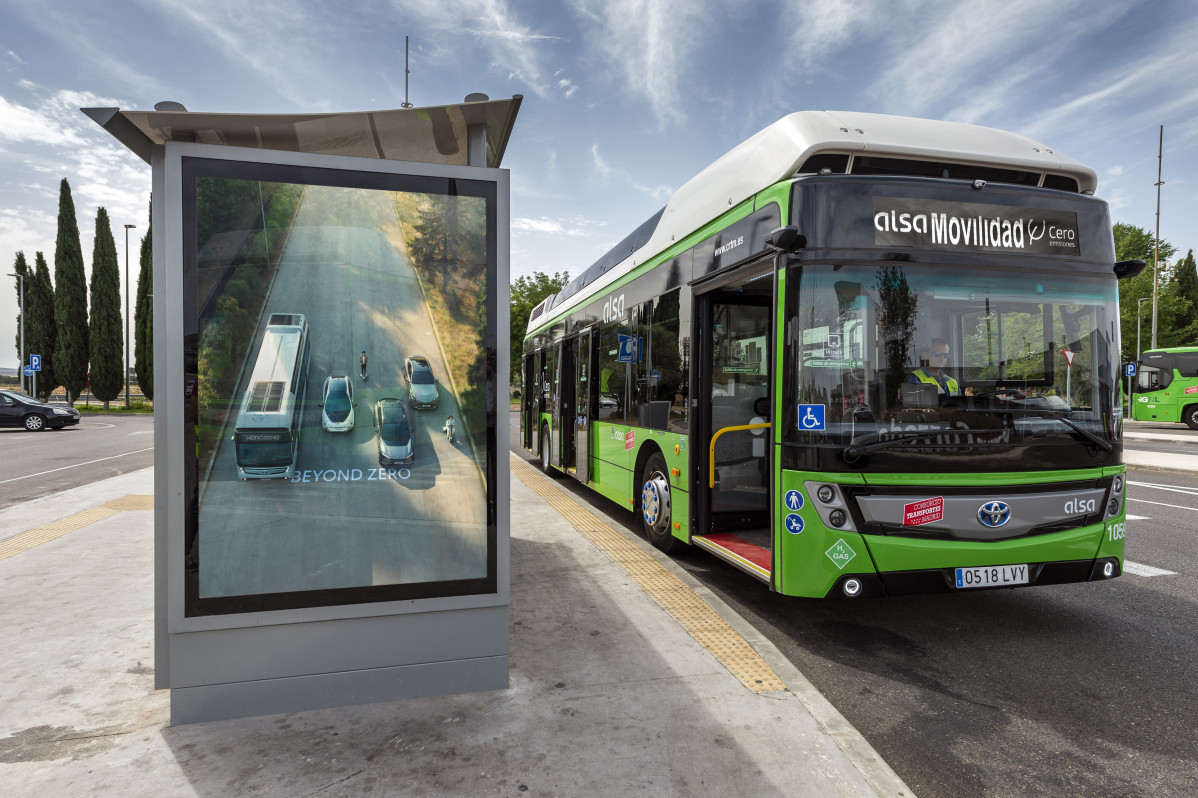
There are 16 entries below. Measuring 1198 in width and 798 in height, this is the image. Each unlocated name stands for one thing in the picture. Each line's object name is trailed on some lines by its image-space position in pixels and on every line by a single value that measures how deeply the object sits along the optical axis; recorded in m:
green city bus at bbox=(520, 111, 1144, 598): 4.03
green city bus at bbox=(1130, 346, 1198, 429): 24.62
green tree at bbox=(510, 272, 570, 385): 44.75
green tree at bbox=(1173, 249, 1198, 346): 52.34
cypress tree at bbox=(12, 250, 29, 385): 37.88
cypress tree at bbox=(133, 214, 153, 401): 40.00
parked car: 22.53
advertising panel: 2.99
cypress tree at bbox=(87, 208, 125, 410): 39.69
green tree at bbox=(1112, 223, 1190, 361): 44.72
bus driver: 4.10
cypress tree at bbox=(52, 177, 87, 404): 38.75
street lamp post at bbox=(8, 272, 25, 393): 35.65
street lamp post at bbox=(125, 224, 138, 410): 38.84
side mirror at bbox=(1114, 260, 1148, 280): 4.50
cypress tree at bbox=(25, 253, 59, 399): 39.41
